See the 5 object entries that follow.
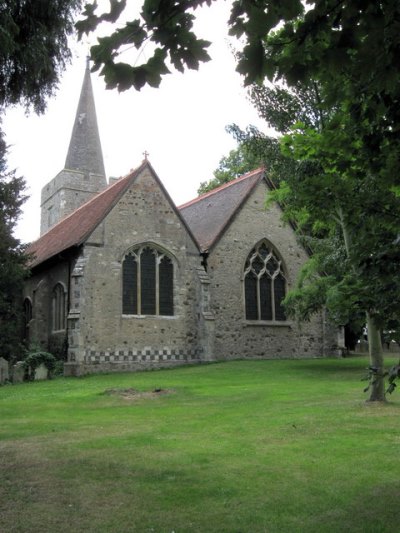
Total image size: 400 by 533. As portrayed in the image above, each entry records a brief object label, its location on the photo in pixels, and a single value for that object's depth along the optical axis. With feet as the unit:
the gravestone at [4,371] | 62.49
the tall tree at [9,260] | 72.84
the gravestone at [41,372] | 65.87
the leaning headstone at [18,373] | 63.10
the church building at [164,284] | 71.67
